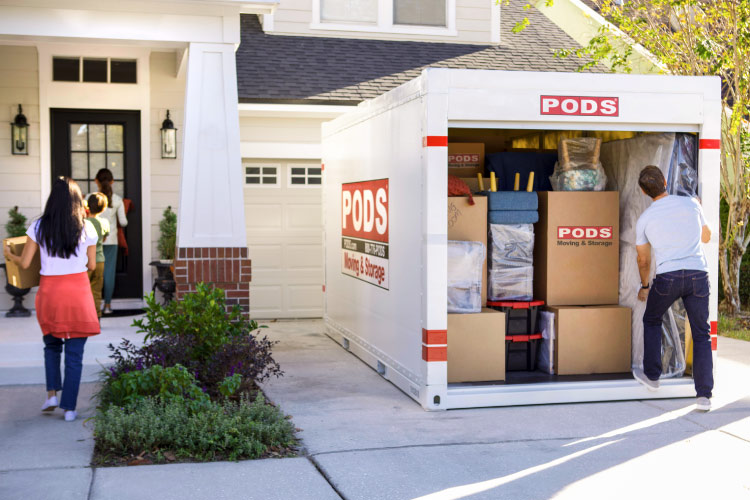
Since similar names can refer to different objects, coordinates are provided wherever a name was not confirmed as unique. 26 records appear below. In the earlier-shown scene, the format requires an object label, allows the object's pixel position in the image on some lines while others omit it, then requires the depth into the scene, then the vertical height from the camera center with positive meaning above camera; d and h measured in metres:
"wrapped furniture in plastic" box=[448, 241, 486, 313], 7.46 -0.50
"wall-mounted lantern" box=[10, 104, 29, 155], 10.20 +0.94
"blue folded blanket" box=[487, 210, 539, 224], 7.71 +0.01
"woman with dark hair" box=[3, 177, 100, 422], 6.46 -0.47
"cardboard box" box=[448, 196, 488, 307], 7.56 -0.02
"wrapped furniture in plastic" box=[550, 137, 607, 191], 7.95 +0.47
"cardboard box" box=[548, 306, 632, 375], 7.68 -1.07
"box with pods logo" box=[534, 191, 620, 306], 7.77 -0.25
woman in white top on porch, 9.73 -0.08
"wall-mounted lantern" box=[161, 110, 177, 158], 10.64 +0.94
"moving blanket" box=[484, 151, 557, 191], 8.48 +0.47
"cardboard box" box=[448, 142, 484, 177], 8.63 +0.58
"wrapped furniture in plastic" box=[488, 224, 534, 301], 7.76 -0.40
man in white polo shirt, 6.88 -0.38
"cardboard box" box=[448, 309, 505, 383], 7.42 -1.11
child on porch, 8.63 -0.18
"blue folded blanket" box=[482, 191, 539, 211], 7.68 +0.15
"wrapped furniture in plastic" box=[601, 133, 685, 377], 7.57 +0.01
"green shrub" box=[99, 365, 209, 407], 6.34 -1.25
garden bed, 5.72 -1.33
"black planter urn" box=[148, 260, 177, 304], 9.88 -0.73
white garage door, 12.28 -0.29
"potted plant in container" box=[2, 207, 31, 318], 10.00 -0.58
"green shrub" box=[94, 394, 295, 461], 5.70 -1.43
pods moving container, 6.82 +0.42
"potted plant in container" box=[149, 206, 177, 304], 10.25 -0.31
